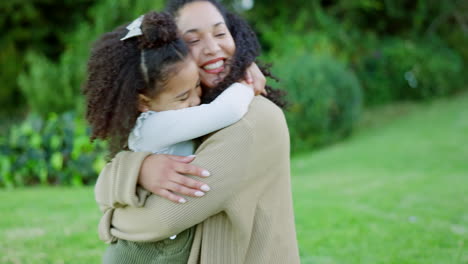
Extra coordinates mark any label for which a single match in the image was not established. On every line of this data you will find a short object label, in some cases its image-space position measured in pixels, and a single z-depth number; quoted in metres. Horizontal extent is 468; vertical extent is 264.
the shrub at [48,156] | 7.95
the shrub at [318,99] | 11.85
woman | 1.93
